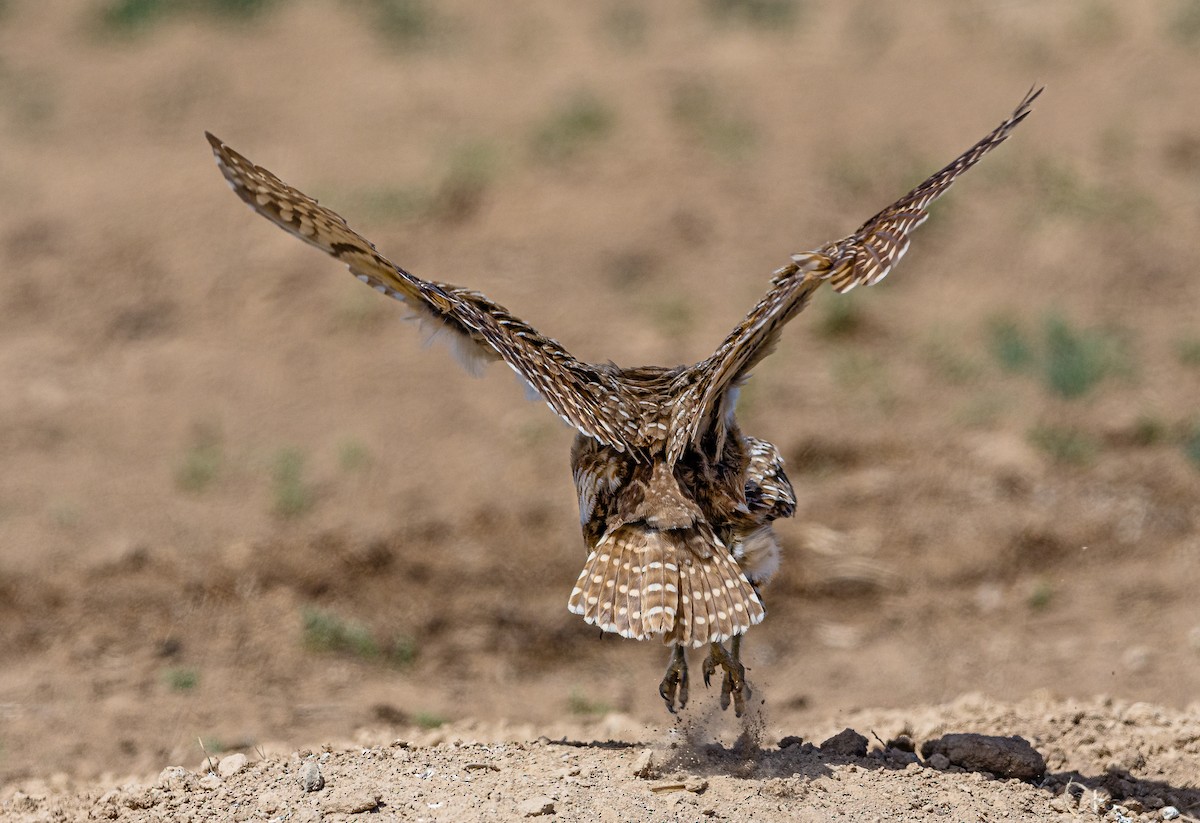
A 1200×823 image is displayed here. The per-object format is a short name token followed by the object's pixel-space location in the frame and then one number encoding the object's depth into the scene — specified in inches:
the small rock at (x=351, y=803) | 461.4
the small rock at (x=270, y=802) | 474.3
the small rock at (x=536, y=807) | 446.6
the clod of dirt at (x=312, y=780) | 479.8
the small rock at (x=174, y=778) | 507.2
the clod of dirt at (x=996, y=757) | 516.1
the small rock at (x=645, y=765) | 481.7
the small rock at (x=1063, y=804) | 494.7
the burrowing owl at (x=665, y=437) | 452.8
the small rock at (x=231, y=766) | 512.7
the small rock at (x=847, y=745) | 522.6
